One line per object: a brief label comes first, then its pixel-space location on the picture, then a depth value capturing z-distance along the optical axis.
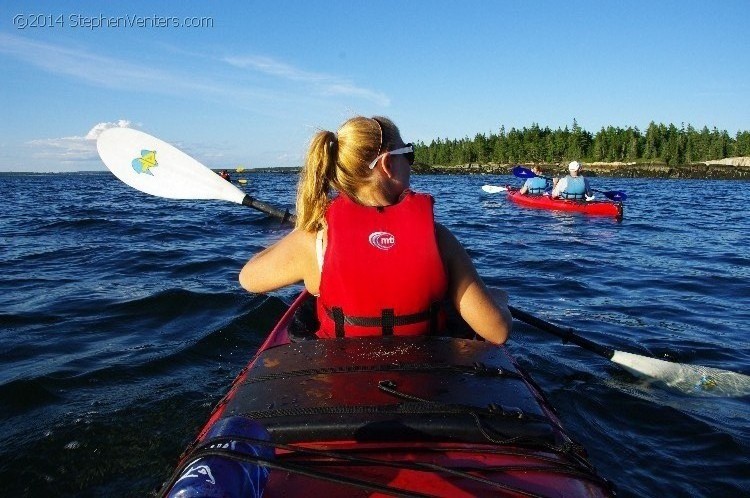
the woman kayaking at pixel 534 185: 21.01
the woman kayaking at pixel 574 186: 17.44
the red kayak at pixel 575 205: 16.00
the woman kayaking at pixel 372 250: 2.51
